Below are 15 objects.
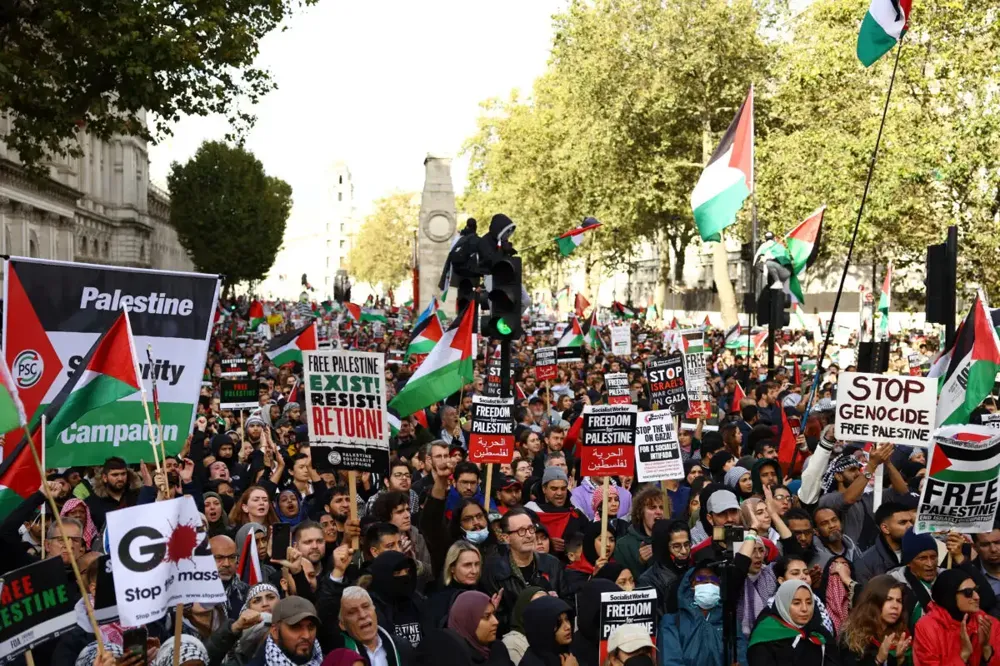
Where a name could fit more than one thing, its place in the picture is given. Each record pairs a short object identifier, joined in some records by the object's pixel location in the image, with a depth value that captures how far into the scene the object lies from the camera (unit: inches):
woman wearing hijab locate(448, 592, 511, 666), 267.3
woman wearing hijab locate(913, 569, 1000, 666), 273.4
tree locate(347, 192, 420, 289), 5236.2
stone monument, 1659.7
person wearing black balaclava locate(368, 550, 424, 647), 290.8
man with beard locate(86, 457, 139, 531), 427.8
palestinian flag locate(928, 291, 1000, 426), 451.2
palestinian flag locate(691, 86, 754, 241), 767.1
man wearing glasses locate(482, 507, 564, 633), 320.8
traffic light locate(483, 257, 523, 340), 523.8
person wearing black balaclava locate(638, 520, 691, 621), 316.5
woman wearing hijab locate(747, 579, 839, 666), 274.2
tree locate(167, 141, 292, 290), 3459.6
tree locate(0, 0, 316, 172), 837.2
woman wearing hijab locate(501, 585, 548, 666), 283.0
